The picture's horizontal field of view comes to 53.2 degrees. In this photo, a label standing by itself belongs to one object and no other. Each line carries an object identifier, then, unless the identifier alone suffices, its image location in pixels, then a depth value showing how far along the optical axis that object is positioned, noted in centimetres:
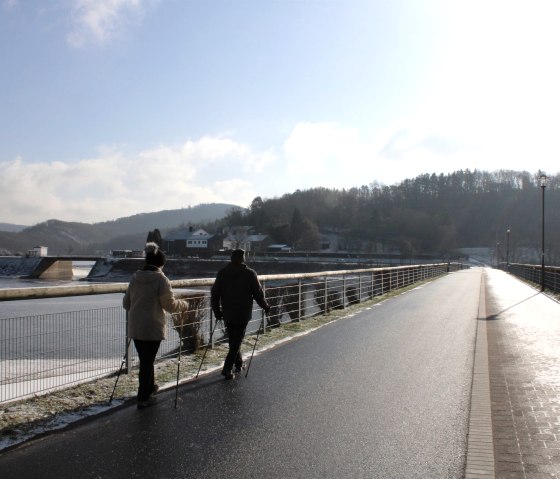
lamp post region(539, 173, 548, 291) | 2956
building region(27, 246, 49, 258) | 11581
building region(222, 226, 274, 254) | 13338
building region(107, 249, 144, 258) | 11444
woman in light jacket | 574
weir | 9399
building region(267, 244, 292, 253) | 13275
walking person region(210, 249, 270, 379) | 720
